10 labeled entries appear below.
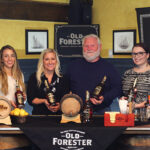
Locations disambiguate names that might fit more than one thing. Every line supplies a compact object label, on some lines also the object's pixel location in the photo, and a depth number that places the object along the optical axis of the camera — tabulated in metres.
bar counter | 3.26
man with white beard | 4.21
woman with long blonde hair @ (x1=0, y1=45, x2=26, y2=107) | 3.95
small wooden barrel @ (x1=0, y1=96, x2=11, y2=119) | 3.48
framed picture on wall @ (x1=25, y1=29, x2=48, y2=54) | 6.30
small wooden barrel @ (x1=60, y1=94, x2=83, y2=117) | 3.48
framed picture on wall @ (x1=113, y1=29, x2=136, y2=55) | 6.09
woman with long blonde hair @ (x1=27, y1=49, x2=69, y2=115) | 3.94
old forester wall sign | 6.17
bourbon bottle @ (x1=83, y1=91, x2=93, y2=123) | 3.53
